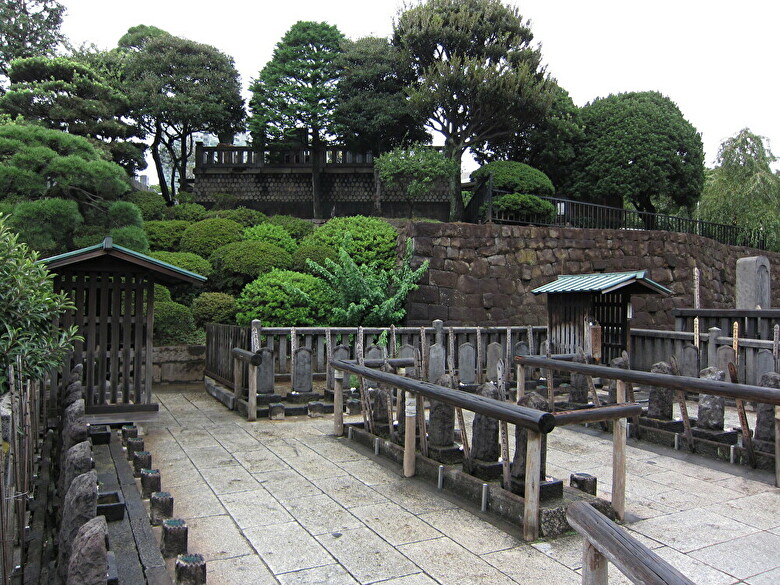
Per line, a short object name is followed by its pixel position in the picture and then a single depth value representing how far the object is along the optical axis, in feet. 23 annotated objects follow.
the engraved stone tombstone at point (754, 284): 48.03
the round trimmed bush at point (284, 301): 43.06
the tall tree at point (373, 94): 66.74
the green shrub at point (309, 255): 50.01
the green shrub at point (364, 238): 52.06
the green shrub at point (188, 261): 47.83
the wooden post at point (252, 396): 28.35
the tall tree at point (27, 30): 71.20
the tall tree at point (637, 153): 69.36
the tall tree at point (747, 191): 80.02
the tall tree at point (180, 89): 67.62
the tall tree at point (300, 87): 67.51
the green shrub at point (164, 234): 54.03
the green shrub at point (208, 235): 52.54
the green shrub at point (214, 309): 44.83
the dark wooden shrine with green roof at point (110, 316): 24.82
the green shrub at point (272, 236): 53.62
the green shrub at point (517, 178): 57.52
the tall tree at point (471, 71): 58.70
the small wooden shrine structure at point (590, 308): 33.12
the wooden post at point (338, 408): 25.55
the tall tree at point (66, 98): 58.49
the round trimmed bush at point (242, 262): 48.16
